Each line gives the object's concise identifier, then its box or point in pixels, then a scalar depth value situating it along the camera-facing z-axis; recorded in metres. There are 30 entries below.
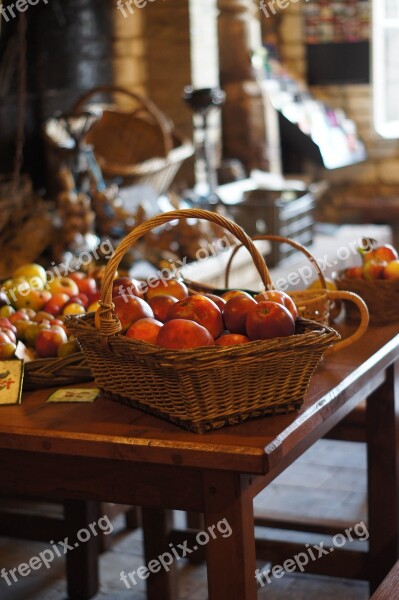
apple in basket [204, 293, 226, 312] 2.12
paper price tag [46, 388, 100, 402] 2.12
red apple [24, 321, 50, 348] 2.36
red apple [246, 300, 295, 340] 1.92
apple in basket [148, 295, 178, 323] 2.15
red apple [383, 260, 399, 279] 2.70
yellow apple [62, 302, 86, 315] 2.47
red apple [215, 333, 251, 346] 1.95
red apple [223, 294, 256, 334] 2.02
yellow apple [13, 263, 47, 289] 2.70
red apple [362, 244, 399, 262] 2.75
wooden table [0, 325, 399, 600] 1.81
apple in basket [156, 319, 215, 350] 1.90
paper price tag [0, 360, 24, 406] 2.12
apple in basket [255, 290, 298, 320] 2.08
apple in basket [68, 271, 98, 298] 2.65
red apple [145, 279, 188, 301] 2.28
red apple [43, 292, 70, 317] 2.52
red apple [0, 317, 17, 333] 2.34
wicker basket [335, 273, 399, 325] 2.65
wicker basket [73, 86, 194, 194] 5.31
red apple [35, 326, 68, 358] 2.30
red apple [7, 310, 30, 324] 2.44
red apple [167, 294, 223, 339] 2.01
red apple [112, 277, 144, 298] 2.20
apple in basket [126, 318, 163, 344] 1.99
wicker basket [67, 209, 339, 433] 1.81
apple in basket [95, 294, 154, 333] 2.05
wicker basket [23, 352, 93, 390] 2.20
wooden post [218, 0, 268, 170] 7.00
